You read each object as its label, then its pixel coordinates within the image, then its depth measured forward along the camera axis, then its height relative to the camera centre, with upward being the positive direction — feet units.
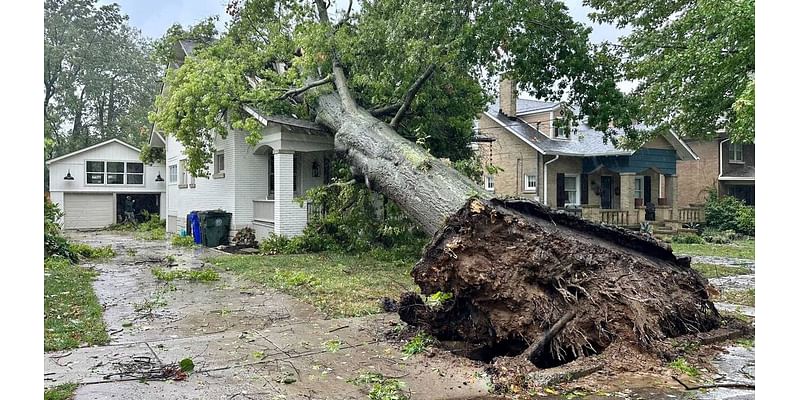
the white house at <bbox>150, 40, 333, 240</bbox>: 49.80 +1.78
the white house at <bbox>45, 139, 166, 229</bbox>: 85.66 +1.74
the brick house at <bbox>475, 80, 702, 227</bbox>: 77.25 +3.44
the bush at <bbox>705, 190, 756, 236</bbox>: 71.67 -2.56
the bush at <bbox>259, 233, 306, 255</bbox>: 46.88 -3.87
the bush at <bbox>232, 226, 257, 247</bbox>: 54.65 -3.74
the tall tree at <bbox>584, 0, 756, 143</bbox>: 26.30 +7.16
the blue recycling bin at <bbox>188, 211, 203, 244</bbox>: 56.92 -2.87
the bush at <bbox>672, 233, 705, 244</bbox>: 64.49 -4.75
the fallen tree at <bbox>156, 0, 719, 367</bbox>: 17.69 +2.46
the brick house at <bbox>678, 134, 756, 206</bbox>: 88.43 +3.35
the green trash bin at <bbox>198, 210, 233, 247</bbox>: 54.85 -2.83
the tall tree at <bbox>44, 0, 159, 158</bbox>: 118.42 +24.39
